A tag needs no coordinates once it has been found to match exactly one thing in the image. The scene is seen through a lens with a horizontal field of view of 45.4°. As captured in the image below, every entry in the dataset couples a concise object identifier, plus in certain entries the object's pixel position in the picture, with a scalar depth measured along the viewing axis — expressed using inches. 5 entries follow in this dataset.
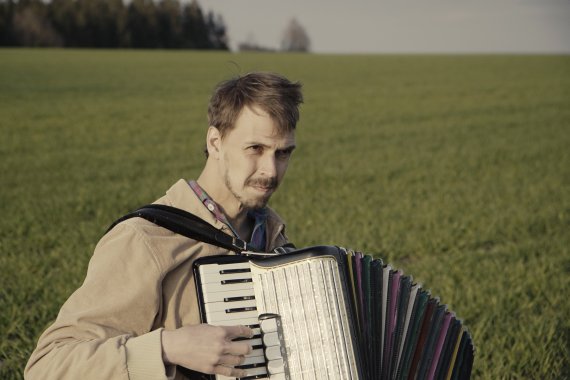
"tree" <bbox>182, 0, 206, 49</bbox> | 3715.6
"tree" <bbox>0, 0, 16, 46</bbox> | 3002.0
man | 85.0
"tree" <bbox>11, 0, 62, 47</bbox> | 3058.6
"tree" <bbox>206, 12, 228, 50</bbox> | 3890.3
